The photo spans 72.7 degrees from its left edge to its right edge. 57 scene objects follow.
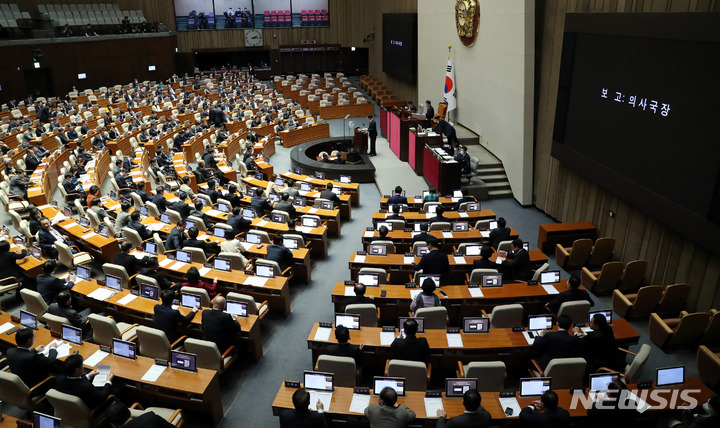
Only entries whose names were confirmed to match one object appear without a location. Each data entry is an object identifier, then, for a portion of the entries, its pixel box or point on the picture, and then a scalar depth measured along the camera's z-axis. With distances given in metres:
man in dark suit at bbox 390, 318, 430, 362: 6.02
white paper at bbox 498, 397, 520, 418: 5.15
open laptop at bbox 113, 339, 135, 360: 6.16
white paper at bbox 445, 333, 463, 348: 6.33
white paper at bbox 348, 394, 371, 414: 5.30
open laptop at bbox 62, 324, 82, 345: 6.39
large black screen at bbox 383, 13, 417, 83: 22.72
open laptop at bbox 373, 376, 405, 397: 5.35
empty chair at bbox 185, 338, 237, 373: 6.20
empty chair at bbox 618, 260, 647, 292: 8.76
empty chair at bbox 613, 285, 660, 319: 7.85
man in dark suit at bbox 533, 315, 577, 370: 6.03
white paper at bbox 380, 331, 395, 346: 6.43
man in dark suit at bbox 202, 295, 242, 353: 6.58
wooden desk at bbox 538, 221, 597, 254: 10.48
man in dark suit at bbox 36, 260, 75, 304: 7.69
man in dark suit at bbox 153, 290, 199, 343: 6.78
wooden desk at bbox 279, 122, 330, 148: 20.58
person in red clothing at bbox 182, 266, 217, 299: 7.54
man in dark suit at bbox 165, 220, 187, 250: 9.41
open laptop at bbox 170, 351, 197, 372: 5.92
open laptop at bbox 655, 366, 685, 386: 5.46
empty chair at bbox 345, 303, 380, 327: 6.88
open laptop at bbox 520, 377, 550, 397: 5.34
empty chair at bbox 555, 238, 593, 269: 9.66
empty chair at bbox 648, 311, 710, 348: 7.10
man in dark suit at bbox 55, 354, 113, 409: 5.34
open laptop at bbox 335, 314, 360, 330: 6.71
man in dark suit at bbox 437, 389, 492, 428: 4.62
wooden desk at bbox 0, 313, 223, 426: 5.71
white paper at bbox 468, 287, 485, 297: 7.58
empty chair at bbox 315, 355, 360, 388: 5.81
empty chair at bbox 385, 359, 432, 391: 5.60
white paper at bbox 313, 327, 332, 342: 6.52
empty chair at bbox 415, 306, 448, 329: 6.75
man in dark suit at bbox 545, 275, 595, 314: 7.02
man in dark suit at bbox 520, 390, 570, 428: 4.70
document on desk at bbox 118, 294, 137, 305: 7.58
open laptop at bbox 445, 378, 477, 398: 5.33
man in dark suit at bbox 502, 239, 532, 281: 8.23
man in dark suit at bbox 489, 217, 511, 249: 9.46
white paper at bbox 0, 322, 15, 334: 6.93
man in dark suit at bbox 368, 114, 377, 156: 17.36
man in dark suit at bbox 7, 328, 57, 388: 5.93
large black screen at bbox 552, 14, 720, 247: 7.20
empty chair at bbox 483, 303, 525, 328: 6.84
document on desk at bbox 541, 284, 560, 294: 7.61
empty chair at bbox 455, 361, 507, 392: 5.58
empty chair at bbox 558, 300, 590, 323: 6.81
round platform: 15.77
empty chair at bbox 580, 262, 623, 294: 8.73
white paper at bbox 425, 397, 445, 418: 5.18
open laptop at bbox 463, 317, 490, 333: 6.54
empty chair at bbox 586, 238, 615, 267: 9.75
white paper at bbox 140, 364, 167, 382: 5.83
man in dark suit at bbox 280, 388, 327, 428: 4.77
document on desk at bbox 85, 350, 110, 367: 6.12
